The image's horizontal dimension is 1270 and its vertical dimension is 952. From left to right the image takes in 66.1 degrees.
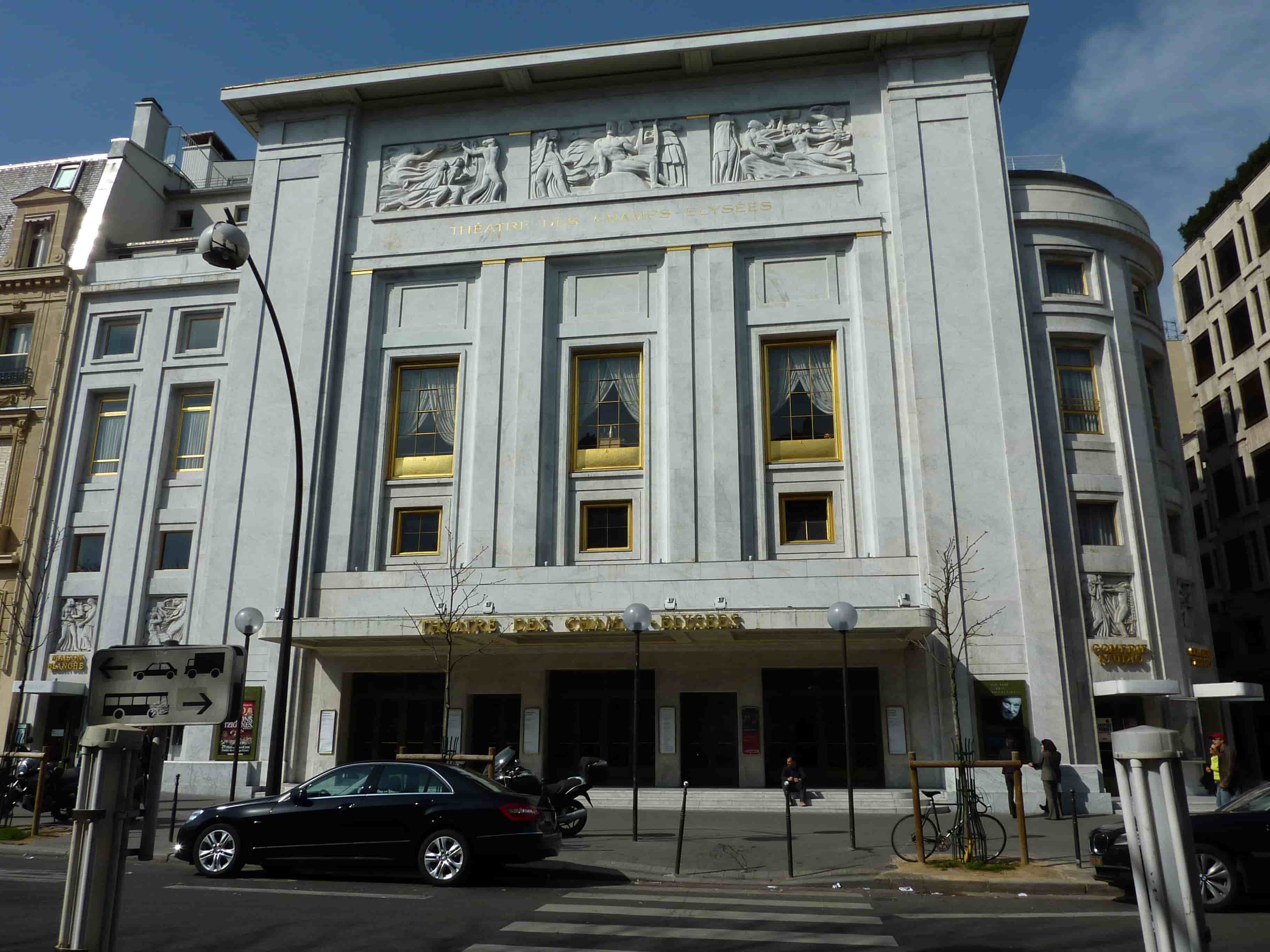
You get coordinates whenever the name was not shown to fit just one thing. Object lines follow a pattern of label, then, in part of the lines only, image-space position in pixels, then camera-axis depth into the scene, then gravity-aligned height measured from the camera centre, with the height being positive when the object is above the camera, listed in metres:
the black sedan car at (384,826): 11.53 -1.04
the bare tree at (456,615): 23.23 +2.86
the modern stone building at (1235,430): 36.28 +11.80
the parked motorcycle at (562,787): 15.98 -0.80
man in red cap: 17.20 -0.60
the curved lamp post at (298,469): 13.91 +4.44
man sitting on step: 19.11 -0.81
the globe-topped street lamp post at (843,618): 16.48 +1.94
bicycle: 13.16 -1.38
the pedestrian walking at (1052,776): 20.02 -0.79
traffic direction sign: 4.83 +0.25
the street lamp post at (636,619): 17.70 +2.08
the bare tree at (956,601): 22.80 +3.09
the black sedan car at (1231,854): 10.09 -1.19
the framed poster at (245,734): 24.92 +0.08
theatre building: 23.77 +8.55
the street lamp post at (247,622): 18.25 +2.13
